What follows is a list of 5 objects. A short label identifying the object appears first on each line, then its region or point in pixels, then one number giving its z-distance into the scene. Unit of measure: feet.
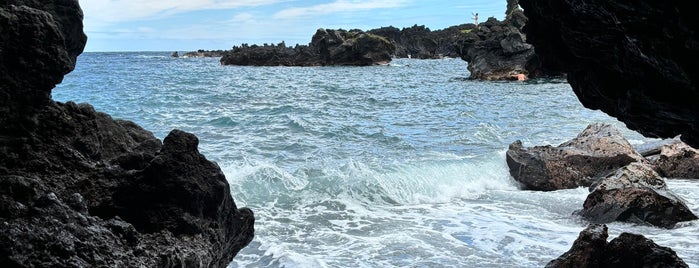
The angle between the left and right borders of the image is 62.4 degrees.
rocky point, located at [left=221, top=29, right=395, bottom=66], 232.53
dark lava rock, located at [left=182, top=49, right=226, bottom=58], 413.84
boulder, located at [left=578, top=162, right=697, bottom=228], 24.62
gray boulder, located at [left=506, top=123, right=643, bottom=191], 33.35
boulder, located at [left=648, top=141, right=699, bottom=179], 34.22
